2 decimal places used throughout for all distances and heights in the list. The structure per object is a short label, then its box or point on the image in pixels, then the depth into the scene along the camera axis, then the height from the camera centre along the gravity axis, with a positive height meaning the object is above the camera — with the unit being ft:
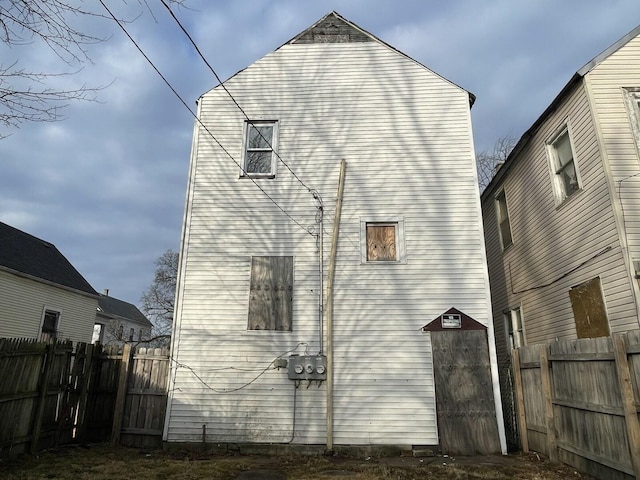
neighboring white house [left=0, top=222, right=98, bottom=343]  52.90 +8.54
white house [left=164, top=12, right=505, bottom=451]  26.23 +7.34
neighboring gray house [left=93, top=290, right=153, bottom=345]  112.41 +10.13
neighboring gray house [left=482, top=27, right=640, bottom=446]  24.11 +10.06
